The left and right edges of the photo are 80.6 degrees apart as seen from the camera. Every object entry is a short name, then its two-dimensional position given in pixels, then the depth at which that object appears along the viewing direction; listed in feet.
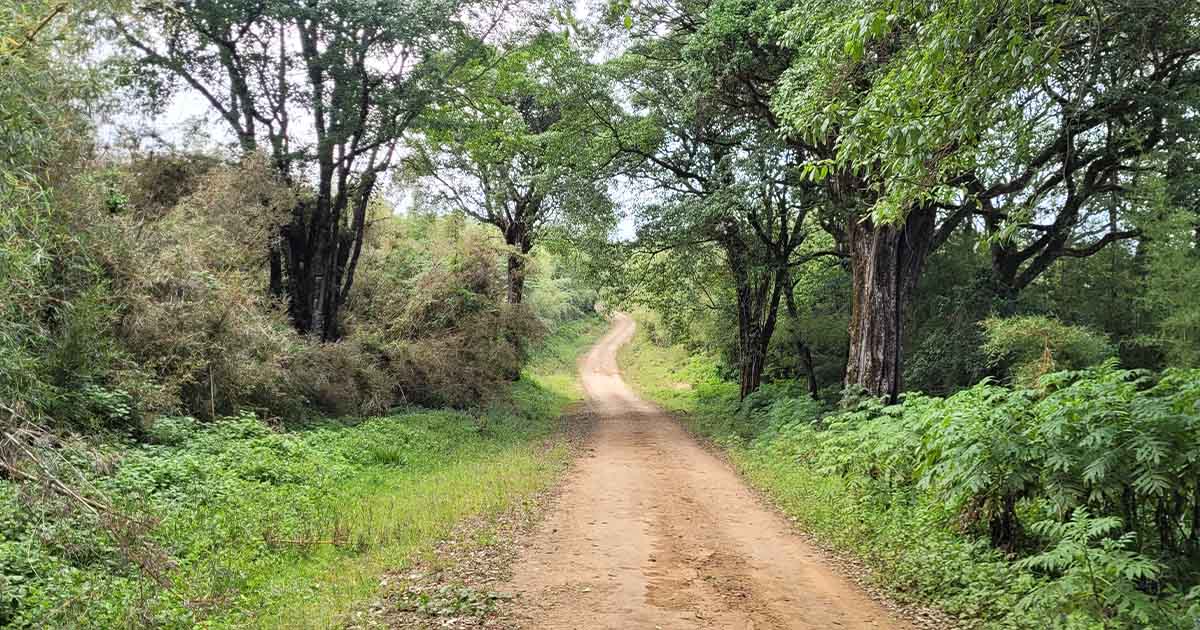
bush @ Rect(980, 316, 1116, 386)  44.47
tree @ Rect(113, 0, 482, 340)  48.39
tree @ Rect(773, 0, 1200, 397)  21.88
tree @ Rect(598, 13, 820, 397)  51.90
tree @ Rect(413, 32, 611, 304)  60.75
